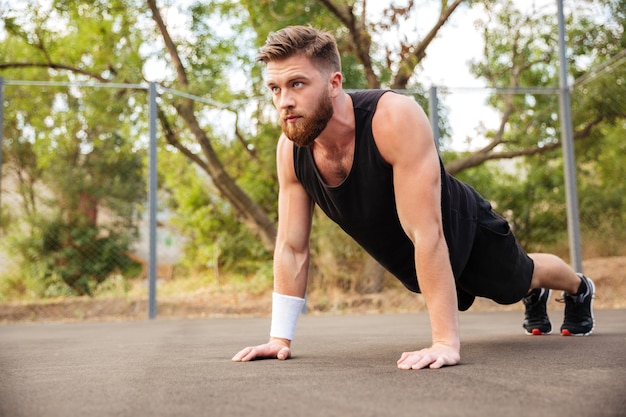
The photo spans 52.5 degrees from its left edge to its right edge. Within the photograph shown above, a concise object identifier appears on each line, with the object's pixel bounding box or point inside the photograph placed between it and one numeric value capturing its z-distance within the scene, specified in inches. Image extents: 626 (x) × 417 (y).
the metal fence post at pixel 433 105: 220.2
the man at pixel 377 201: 71.2
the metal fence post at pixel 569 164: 222.4
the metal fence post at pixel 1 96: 207.9
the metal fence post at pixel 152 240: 210.2
